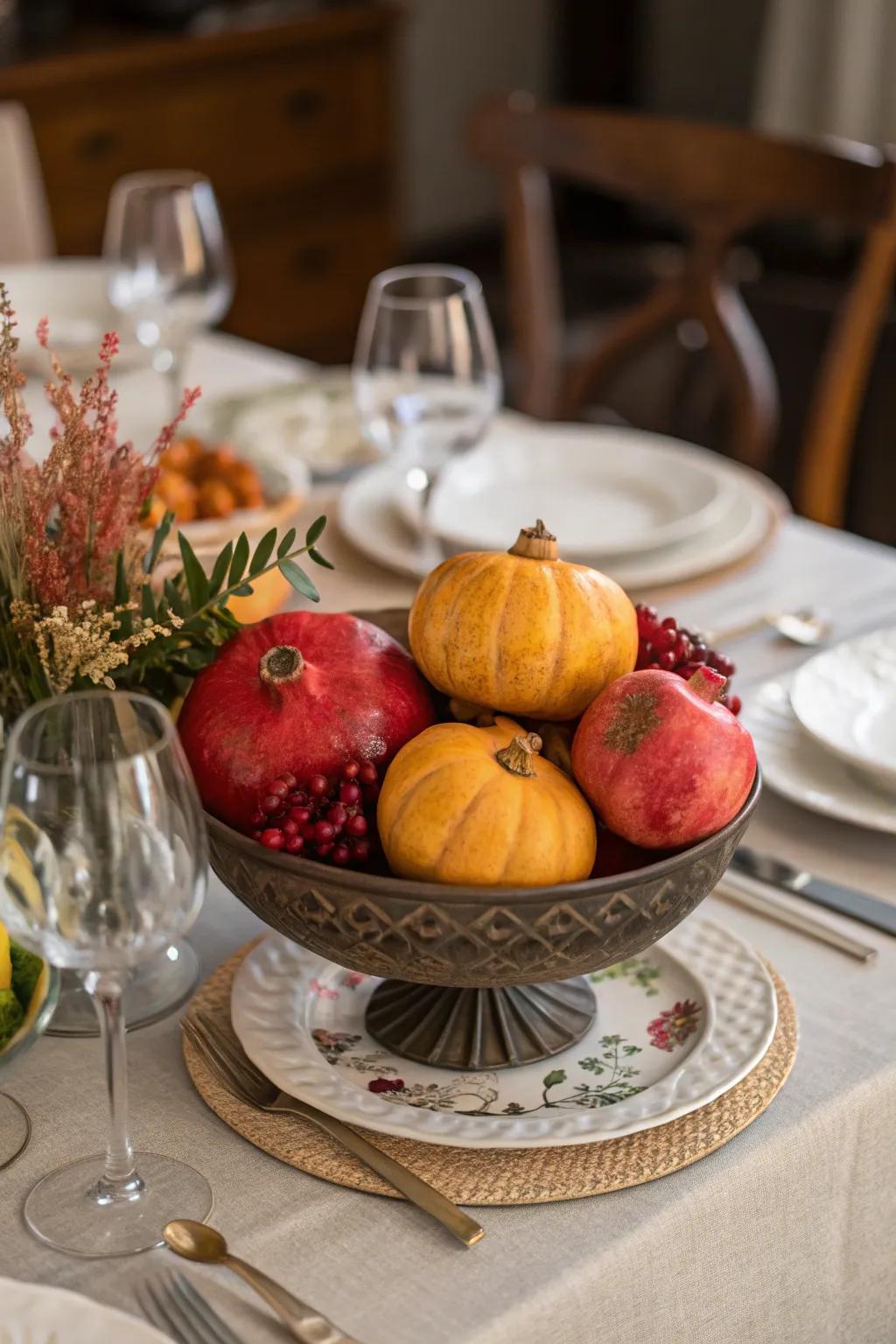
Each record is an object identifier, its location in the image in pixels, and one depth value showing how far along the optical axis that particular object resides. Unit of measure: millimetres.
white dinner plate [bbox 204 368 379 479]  1510
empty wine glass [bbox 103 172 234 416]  1500
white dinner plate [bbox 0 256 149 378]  1756
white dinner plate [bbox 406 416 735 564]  1378
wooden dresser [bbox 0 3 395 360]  3592
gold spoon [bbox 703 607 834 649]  1181
